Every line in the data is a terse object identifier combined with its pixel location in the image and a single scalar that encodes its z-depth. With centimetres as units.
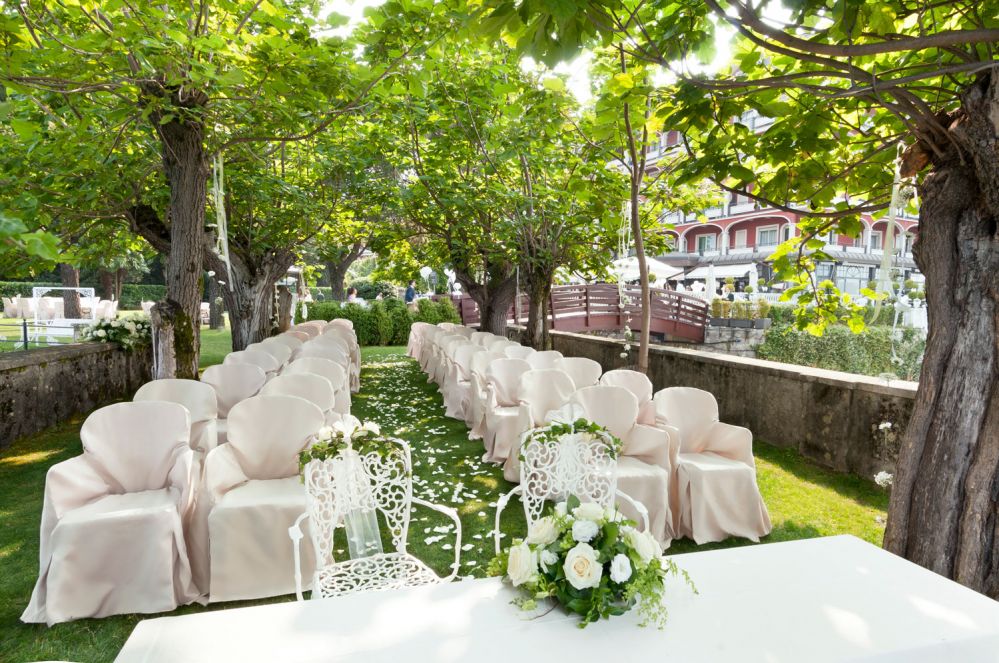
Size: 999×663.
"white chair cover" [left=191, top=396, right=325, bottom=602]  346
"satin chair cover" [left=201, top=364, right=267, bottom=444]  600
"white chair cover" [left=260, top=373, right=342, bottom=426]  520
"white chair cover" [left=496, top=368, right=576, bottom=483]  591
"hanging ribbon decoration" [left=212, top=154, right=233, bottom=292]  579
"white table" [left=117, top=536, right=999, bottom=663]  160
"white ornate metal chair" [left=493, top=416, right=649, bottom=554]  331
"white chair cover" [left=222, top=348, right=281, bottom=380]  710
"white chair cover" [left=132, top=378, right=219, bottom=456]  472
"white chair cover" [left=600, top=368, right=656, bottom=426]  517
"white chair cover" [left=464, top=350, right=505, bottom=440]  719
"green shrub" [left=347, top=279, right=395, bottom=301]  3501
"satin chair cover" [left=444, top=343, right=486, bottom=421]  831
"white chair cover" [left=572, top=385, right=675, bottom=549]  415
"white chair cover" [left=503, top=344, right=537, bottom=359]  814
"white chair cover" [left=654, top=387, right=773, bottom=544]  430
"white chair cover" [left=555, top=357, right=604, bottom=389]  683
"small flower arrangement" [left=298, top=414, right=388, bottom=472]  292
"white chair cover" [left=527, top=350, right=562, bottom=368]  761
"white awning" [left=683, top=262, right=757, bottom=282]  3644
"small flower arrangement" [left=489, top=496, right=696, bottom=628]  169
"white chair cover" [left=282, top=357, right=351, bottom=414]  624
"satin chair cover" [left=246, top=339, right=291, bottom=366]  812
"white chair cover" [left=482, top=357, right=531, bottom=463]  611
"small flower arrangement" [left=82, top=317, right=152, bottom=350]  909
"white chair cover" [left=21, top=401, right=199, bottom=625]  323
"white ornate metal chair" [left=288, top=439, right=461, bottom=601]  274
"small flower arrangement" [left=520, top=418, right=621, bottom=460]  324
